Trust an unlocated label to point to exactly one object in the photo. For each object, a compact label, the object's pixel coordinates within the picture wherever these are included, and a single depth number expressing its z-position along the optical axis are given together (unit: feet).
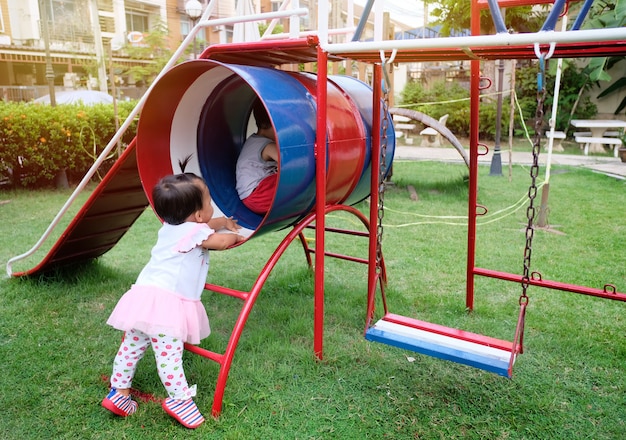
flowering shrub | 26.94
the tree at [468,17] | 56.49
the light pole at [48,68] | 34.55
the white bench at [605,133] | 48.12
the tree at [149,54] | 79.69
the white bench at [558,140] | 46.78
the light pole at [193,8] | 37.69
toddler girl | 8.73
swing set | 9.07
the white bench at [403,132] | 52.44
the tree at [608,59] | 43.42
